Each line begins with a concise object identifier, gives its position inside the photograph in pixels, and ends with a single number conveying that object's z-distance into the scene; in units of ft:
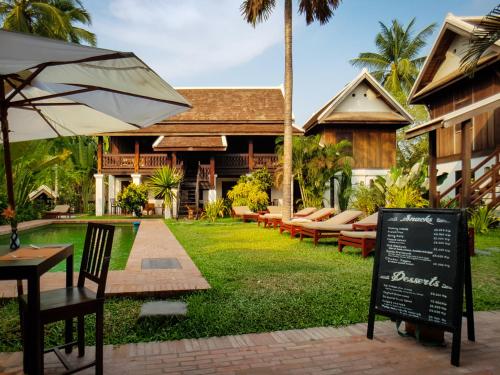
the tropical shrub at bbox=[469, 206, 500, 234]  37.63
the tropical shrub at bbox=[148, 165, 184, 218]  63.36
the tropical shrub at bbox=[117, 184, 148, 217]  67.46
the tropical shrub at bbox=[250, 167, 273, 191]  68.49
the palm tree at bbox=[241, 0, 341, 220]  46.88
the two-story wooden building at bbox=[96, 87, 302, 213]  73.72
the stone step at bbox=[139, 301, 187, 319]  12.98
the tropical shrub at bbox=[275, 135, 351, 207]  61.26
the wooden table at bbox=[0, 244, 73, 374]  8.30
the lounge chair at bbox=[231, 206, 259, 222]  55.82
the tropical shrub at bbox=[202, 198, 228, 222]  63.21
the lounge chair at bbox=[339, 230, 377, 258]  25.94
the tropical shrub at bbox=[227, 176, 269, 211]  64.13
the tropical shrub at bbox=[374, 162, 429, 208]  45.98
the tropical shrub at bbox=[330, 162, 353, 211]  65.02
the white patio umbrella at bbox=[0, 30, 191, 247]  9.37
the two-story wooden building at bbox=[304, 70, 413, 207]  73.05
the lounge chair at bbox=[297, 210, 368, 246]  31.24
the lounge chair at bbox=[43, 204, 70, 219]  64.39
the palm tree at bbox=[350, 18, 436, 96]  108.47
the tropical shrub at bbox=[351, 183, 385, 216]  52.06
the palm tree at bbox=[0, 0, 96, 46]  65.41
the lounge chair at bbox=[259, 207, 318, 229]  46.68
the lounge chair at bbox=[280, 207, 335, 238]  37.64
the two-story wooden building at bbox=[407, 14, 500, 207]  36.83
